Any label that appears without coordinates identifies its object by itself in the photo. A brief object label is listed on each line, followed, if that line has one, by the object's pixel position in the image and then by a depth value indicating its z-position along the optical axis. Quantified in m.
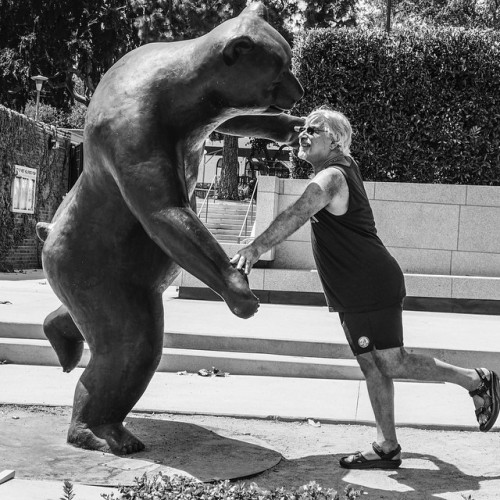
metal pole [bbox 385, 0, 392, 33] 15.50
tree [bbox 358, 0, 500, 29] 23.53
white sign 17.20
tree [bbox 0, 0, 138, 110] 25.62
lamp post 22.10
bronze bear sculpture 3.18
